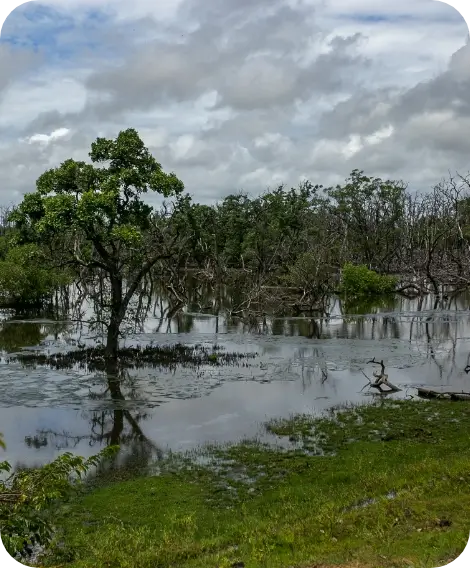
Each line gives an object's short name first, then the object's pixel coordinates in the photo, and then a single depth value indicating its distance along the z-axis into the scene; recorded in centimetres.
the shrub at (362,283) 5259
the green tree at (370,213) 7525
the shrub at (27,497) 661
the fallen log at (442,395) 1806
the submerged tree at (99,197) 2044
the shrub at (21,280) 4041
